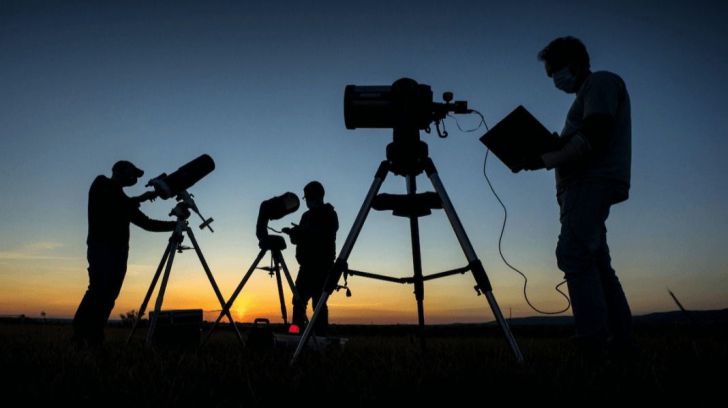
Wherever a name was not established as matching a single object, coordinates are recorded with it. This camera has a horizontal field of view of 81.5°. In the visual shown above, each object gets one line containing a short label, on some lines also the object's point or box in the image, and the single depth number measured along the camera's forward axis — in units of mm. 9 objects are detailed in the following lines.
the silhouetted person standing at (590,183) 3053
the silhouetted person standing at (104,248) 5289
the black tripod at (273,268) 5059
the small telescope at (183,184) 5457
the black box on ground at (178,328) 5250
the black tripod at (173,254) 5176
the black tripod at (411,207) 2916
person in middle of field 6039
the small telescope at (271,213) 5121
